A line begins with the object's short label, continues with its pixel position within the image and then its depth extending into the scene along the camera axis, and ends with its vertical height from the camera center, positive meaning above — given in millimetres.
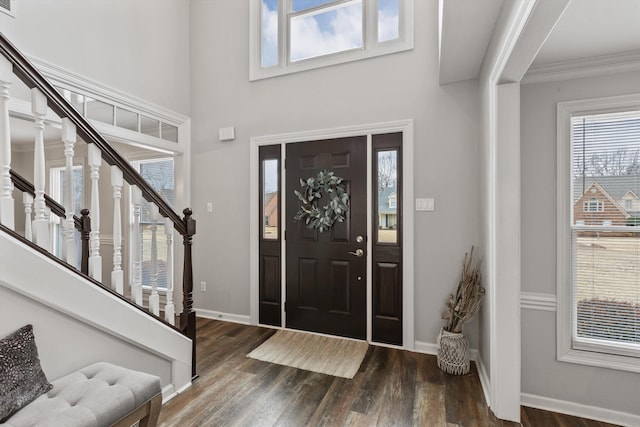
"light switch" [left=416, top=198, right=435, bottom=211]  2846 +69
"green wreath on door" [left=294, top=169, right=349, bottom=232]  3135 +116
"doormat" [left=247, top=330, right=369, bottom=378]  2580 -1277
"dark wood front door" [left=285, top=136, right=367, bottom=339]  3088 -438
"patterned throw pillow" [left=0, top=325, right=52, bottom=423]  1273 -695
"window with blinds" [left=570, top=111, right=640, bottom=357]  1919 -132
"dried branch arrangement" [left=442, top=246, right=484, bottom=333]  2436 -704
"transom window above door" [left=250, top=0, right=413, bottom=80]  3035 +1886
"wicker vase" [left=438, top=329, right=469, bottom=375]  2455 -1120
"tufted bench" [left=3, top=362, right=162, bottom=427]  1240 -818
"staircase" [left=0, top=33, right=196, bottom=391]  1448 -274
